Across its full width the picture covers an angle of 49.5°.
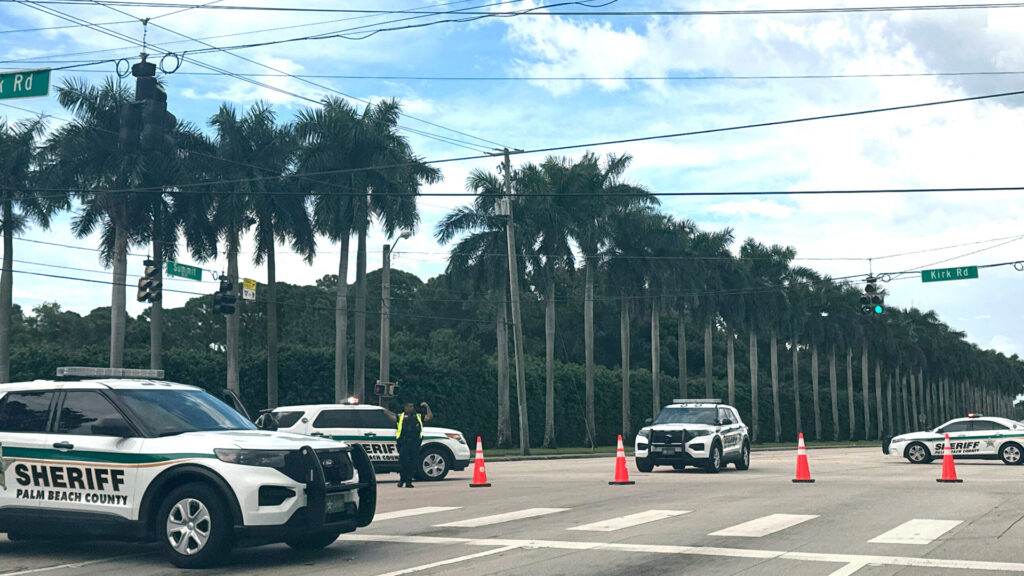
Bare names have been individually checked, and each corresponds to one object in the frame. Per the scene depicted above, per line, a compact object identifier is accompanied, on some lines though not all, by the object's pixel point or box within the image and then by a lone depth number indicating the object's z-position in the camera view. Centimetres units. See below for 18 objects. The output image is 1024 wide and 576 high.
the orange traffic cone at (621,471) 2133
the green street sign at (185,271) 3312
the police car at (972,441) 3167
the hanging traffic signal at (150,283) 3108
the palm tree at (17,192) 4644
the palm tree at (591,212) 5662
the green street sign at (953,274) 3878
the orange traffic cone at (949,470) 2205
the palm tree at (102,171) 4428
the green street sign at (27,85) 1614
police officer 2131
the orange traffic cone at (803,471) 2189
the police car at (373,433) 2381
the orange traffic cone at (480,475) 2084
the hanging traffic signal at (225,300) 3394
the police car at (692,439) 2600
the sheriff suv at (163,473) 972
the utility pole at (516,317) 4497
